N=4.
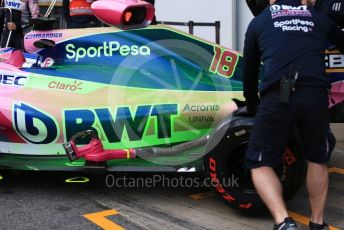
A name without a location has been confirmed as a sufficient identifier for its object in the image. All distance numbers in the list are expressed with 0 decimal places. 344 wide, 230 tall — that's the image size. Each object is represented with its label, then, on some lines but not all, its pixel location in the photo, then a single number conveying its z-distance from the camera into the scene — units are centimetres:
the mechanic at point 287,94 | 309
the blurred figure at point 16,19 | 608
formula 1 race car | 394
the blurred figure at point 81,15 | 478
